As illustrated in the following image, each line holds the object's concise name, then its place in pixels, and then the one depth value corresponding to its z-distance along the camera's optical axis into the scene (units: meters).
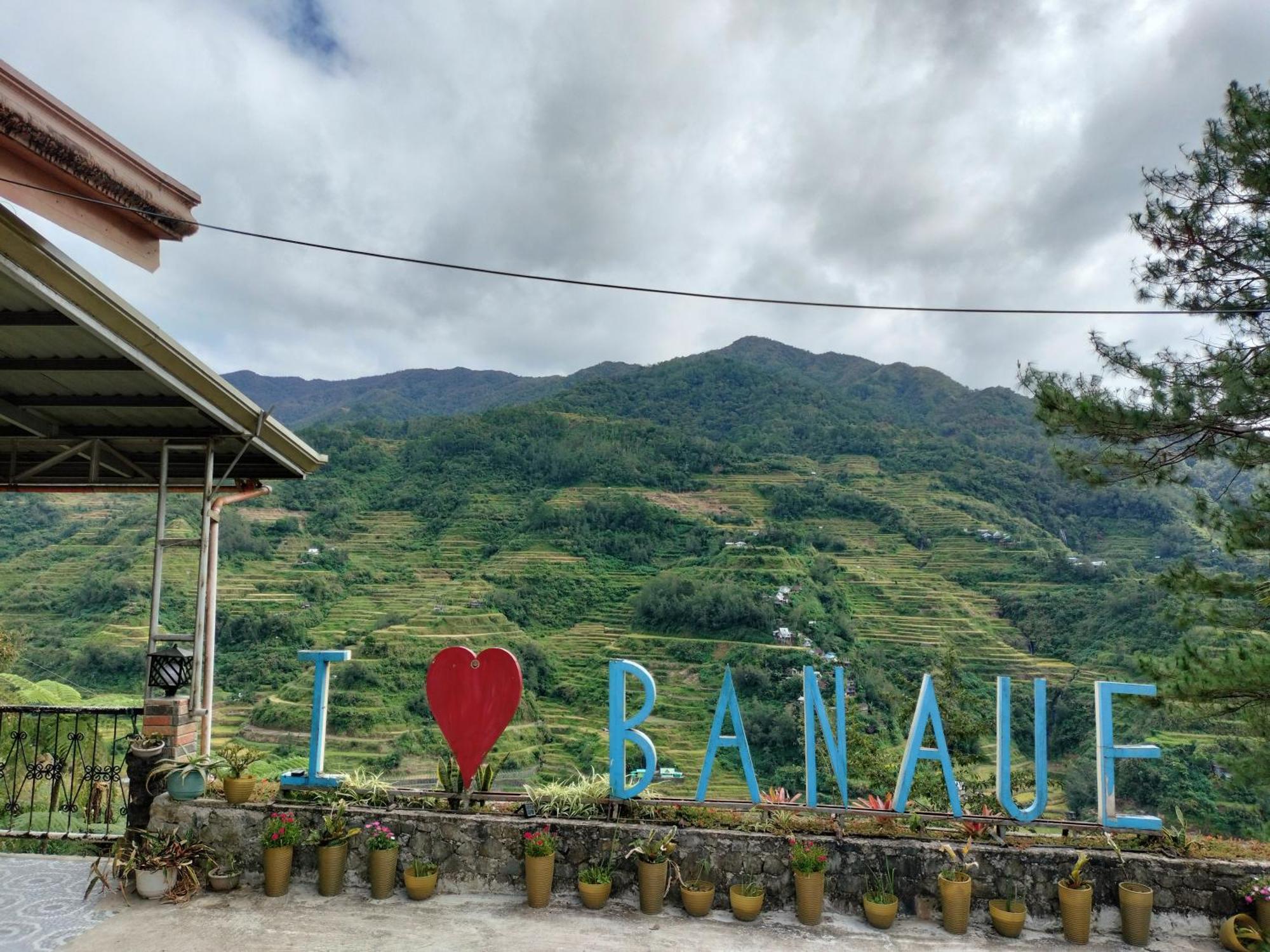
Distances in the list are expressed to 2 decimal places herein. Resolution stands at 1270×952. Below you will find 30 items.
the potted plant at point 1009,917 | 3.96
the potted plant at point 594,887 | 4.11
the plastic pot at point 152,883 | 4.14
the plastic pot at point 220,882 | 4.27
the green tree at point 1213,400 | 5.28
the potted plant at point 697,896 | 4.09
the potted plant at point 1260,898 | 3.89
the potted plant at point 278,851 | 4.25
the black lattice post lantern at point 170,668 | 4.58
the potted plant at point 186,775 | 4.45
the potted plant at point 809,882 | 4.04
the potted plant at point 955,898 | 3.99
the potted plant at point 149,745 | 4.54
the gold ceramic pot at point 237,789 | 4.51
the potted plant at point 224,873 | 4.27
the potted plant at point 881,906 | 4.00
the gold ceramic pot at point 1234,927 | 3.87
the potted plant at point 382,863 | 4.22
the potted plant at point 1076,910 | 3.94
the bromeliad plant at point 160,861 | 4.16
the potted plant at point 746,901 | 4.04
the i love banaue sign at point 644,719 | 4.29
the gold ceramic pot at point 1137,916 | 3.96
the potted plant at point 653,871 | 4.11
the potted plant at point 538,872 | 4.14
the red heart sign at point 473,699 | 4.59
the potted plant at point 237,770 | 4.51
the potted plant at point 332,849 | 4.26
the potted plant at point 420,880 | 4.19
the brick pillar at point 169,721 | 4.62
